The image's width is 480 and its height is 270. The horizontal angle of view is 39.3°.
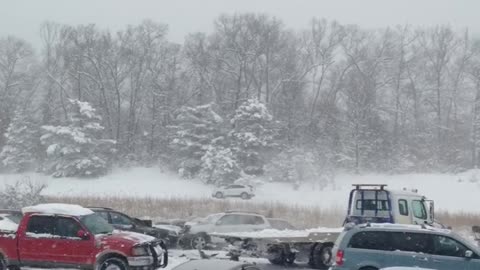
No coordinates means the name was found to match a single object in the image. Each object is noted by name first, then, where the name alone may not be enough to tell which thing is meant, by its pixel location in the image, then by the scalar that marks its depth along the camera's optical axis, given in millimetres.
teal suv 13094
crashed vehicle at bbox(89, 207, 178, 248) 21797
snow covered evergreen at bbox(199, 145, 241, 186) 58906
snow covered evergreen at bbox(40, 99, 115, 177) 61406
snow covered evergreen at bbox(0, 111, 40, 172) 65681
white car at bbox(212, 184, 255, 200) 52344
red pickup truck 15016
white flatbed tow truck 19297
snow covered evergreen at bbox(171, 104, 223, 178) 63594
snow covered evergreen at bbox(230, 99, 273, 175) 63000
